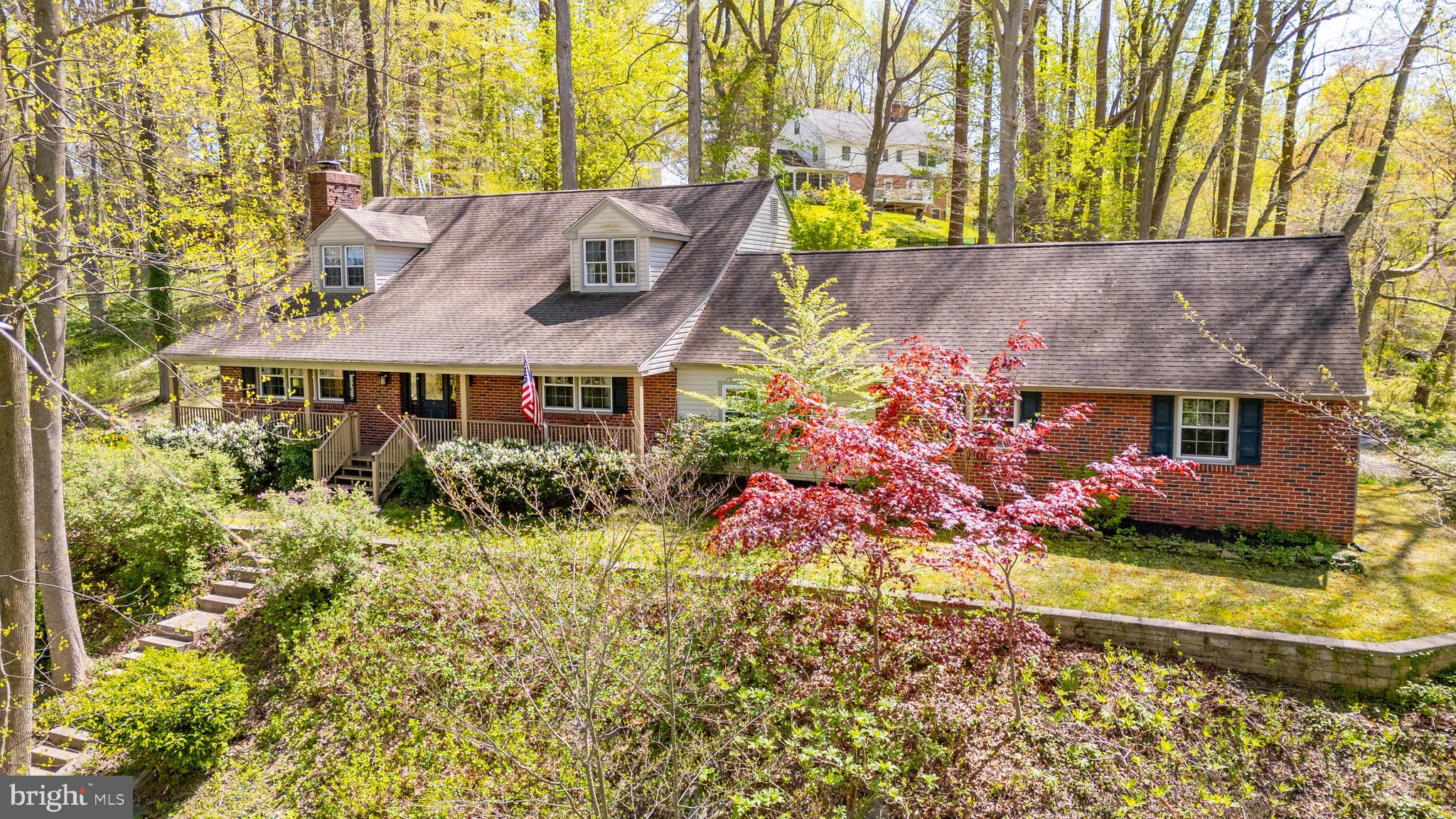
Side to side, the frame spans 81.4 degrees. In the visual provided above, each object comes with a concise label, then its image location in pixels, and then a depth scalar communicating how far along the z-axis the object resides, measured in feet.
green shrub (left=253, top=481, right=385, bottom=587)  39.42
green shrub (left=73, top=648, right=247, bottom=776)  32.53
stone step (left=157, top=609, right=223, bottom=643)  40.75
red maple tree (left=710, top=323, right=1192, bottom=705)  26.78
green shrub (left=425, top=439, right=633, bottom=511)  47.98
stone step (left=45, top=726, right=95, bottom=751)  36.11
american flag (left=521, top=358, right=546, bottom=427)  48.78
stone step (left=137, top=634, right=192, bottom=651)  40.01
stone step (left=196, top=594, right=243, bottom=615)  42.86
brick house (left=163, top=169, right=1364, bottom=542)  43.09
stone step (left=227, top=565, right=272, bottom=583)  44.47
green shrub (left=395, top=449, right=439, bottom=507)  52.24
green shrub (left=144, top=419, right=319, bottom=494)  55.93
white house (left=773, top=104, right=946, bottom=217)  145.89
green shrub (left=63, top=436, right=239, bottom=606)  43.83
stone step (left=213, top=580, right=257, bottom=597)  43.68
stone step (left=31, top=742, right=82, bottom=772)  34.96
